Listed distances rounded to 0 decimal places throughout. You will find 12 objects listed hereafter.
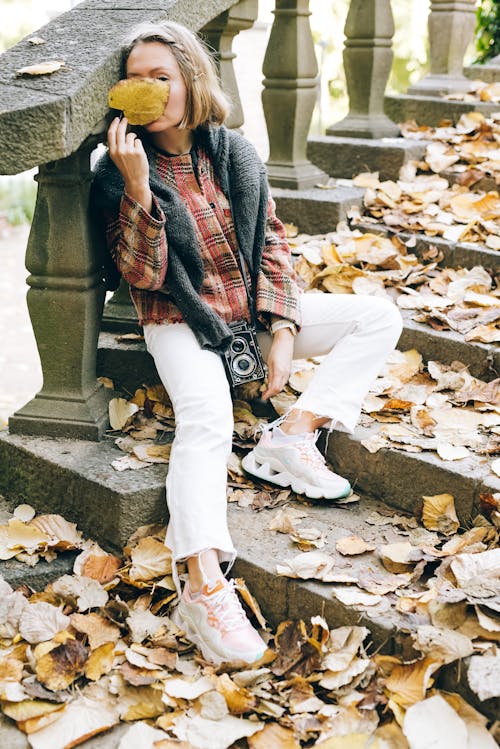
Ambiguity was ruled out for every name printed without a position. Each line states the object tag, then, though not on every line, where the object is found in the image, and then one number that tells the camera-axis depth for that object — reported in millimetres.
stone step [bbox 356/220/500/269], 3221
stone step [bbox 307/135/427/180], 3963
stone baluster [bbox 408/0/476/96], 4656
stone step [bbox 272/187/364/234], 3574
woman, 2221
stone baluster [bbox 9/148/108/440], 2361
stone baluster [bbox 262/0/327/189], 3555
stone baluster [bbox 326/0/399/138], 4031
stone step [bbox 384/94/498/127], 4457
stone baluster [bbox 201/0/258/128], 3035
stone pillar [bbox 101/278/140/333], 2877
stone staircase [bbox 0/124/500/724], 2139
